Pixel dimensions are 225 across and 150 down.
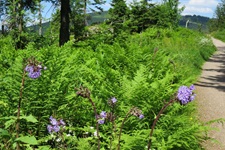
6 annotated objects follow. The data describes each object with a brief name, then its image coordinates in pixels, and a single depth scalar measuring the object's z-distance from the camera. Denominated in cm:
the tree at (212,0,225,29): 9138
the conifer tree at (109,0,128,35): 3981
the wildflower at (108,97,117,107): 243
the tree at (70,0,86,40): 1355
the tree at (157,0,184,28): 3497
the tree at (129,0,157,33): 3703
